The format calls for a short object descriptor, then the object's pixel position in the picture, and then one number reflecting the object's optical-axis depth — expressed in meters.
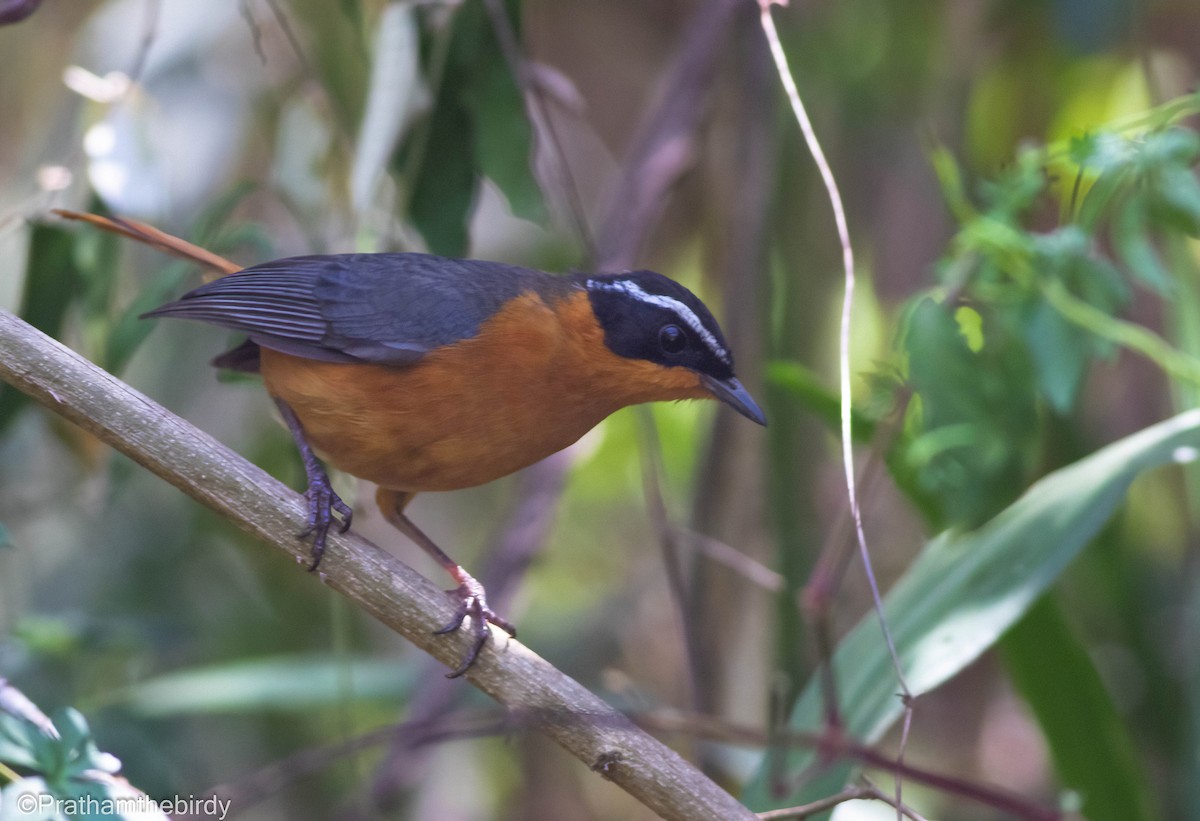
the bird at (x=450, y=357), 5.71
